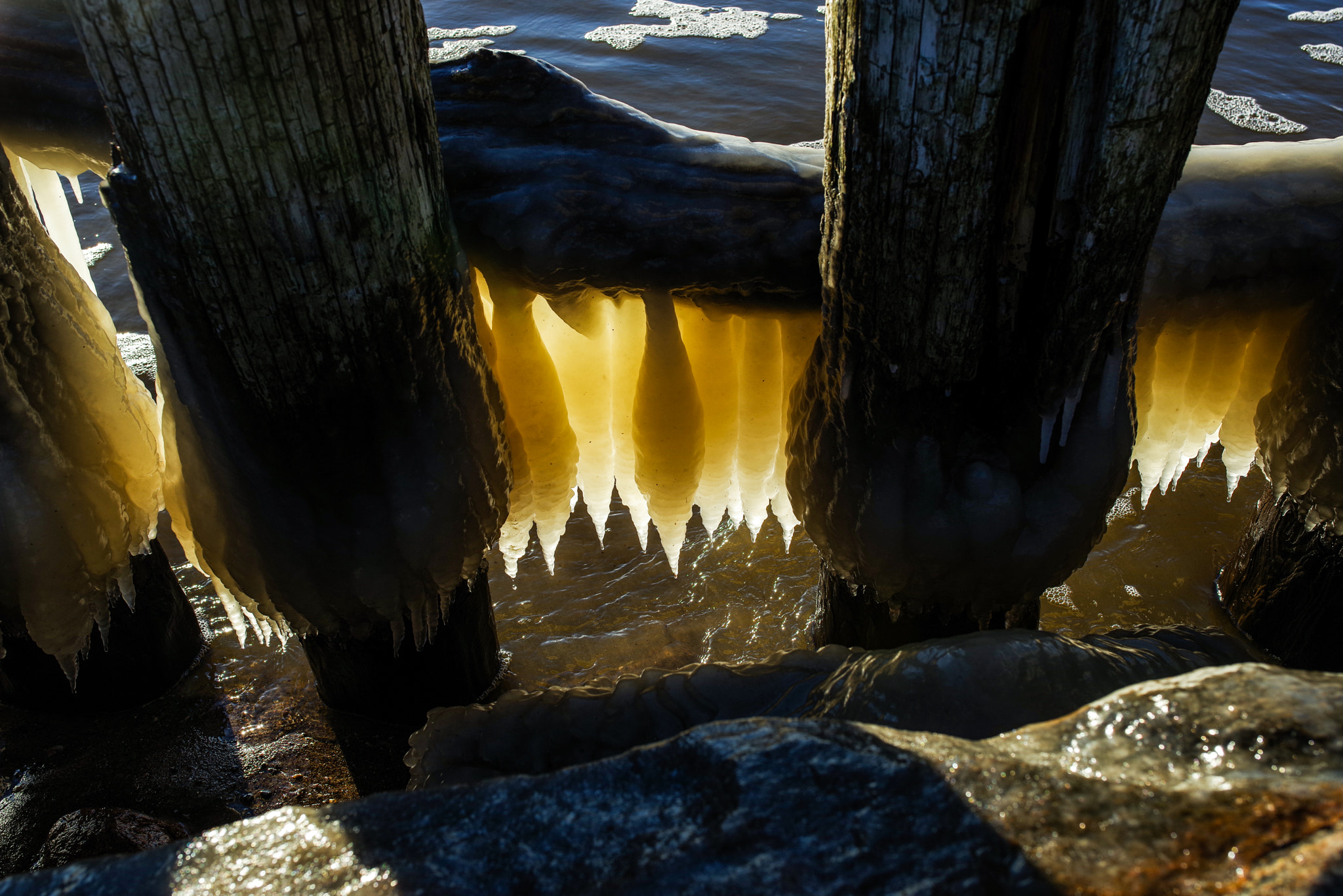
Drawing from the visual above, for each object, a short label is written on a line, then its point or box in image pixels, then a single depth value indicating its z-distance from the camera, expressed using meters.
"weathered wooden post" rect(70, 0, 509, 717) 1.48
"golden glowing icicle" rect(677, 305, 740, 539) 2.32
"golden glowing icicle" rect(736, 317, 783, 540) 2.30
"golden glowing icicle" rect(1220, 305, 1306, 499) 2.15
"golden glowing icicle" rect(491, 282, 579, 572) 2.15
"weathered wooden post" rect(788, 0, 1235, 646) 1.43
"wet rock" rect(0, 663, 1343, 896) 0.93
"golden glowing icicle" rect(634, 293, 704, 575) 2.16
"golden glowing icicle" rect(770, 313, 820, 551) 2.18
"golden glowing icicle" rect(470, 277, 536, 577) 2.13
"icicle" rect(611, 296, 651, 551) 2.35
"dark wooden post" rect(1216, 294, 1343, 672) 2.12
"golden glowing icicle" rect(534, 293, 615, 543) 2.41
